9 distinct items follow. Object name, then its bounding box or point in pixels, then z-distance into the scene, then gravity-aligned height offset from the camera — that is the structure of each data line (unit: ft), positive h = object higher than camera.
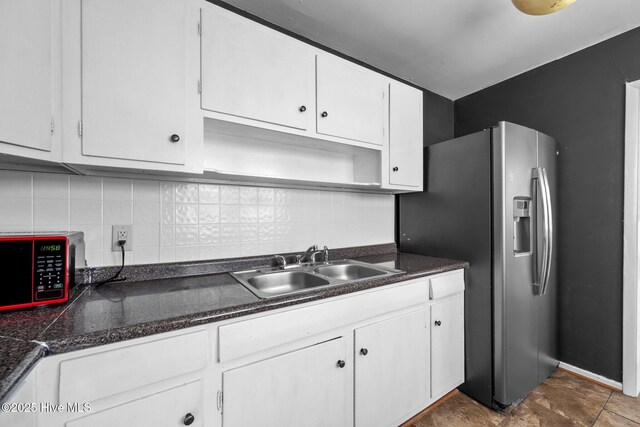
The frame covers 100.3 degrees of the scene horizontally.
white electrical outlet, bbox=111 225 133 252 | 4.24 -0.34
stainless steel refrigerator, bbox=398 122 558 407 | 5.37 -0.73
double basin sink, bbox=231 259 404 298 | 4.84 -1.20
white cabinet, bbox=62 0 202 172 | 3.25 +1.72
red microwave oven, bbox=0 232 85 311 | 2.78 -0.59
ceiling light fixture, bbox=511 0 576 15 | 3.92 +3.12
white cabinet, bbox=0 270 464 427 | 2.43 -1.88
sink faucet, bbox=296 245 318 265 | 5.73 -0.88
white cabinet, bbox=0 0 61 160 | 2.69 +1.47
